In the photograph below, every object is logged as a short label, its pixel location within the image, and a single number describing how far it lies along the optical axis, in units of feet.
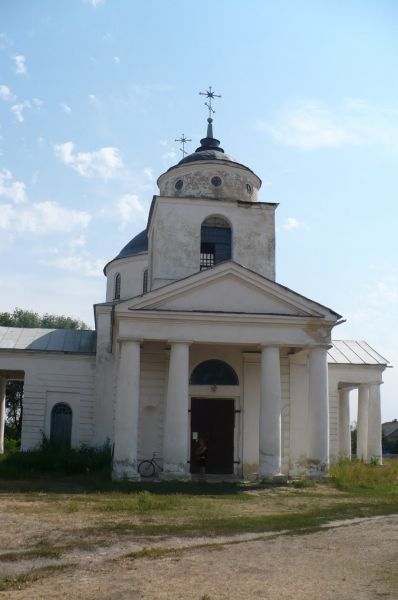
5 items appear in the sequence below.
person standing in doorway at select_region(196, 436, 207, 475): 60.97
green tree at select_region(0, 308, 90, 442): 146.92
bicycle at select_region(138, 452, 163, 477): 62.44
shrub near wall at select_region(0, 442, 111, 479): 62.34
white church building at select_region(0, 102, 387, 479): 58.34
